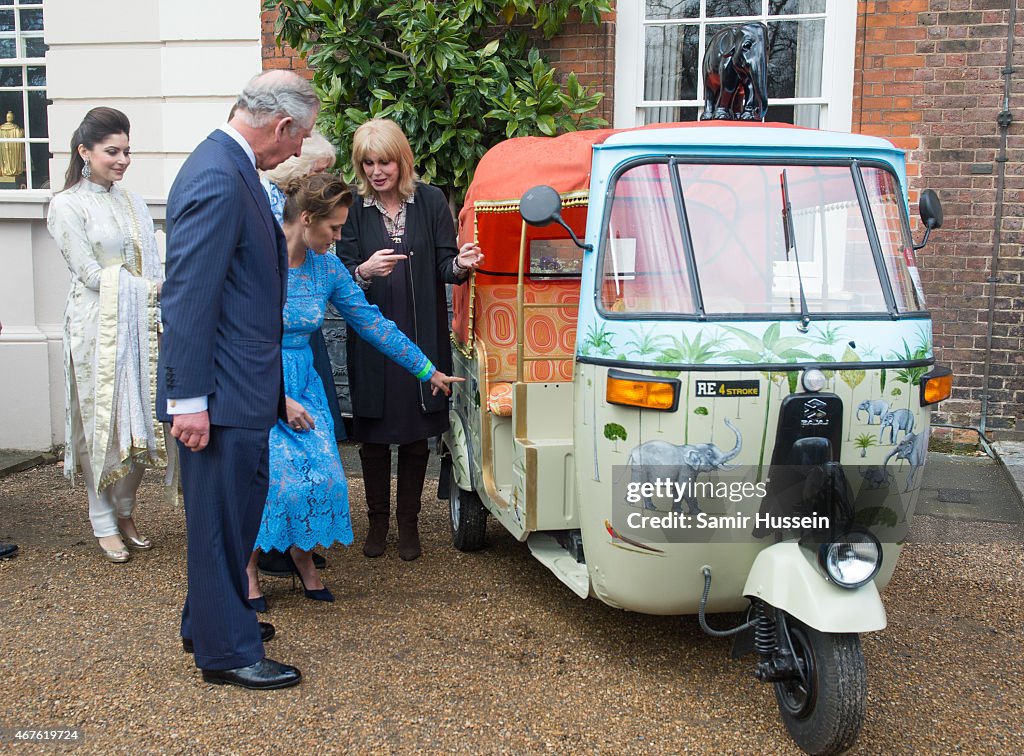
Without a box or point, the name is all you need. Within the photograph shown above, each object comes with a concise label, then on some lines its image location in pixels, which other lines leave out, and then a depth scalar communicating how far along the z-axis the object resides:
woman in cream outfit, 4.72
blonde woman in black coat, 4.67
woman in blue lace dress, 3.95
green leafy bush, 6.92
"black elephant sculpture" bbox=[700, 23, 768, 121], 3.89
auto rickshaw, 3.04
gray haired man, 3.10
